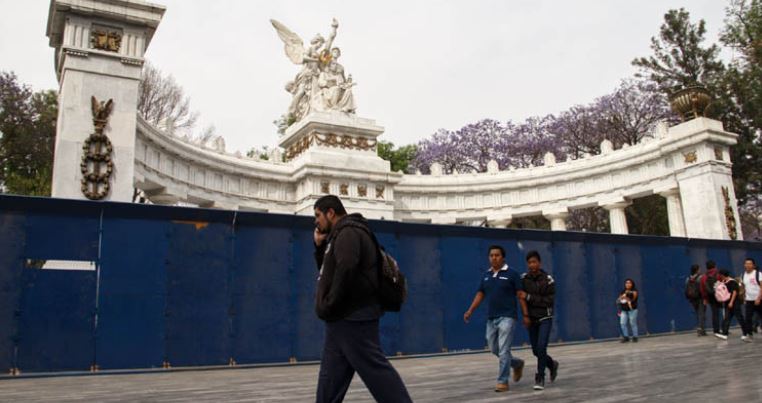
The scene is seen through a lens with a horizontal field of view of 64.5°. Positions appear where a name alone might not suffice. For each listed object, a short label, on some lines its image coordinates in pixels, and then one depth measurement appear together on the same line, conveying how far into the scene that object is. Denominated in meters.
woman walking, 17.23
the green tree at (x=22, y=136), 32.75
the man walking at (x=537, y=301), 8.97
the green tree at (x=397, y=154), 51.50
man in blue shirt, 8.69
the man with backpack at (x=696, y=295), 17.59
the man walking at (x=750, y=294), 14.64
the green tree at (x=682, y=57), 39.19
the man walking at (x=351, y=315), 4.67
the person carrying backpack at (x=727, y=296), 15.15
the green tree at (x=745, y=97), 34.12
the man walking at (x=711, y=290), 16.20
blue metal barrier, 11.52
